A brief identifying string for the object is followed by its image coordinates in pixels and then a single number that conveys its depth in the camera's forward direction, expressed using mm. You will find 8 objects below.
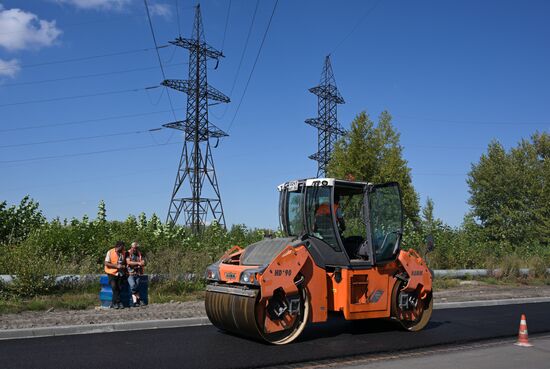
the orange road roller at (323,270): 8195
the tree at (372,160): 24953
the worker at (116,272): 12359
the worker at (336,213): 9023
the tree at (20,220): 17516
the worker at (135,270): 12695
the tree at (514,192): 36344
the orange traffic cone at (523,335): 8648
